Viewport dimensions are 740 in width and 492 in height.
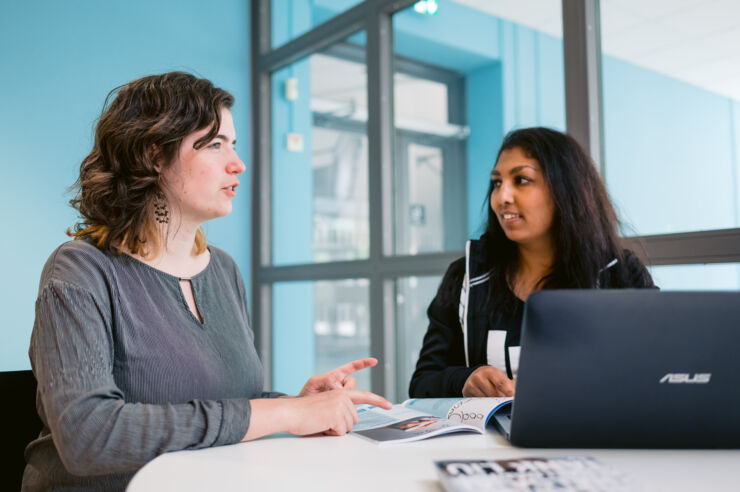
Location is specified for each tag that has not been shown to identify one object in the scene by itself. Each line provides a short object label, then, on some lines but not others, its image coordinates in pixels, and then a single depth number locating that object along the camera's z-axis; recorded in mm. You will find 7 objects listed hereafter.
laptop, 749
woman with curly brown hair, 920
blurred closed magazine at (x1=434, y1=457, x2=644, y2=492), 612
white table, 725
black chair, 1135
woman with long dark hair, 1575
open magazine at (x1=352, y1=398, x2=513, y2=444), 954
